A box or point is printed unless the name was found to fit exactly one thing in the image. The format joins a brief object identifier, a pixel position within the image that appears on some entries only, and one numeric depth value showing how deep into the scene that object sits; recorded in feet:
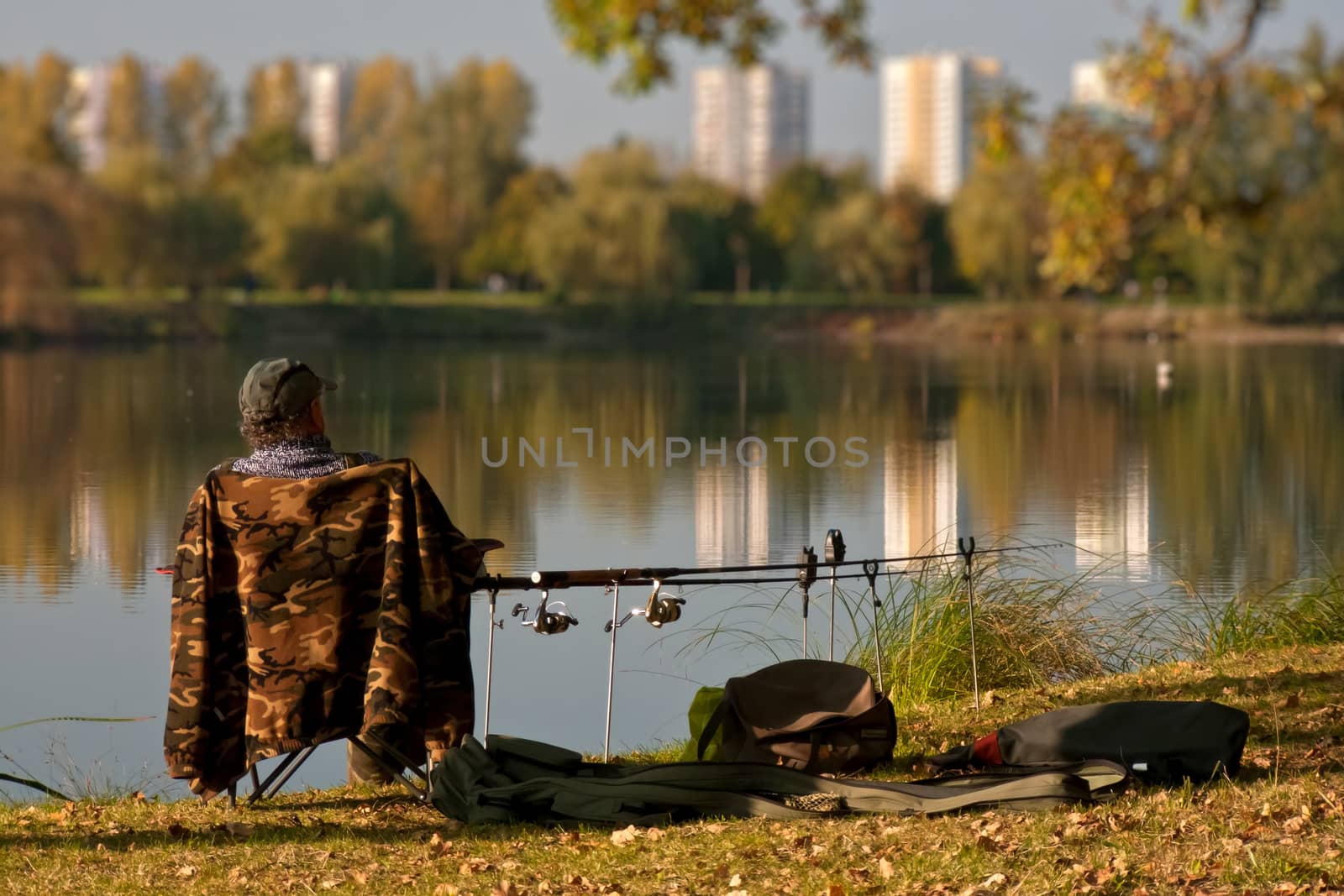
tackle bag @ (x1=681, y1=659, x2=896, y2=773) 32.53
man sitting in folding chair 28.25
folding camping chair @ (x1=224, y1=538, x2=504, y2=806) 29.27
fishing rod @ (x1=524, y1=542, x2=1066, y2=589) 30.83
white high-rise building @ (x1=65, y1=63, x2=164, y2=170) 547.94
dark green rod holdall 28.96
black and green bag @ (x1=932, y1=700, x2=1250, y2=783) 30.30
